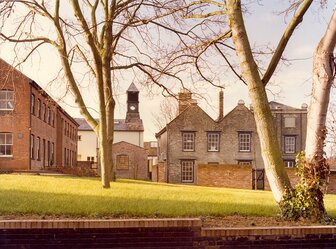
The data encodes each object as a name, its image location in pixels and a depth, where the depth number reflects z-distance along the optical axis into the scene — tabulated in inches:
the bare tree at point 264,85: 403.5
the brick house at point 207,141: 1840.6
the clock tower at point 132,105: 2786.4
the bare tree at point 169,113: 2480.9
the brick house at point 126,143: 2249.0
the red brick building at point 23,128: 1393.9
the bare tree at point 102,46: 690.8
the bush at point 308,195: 385.7
